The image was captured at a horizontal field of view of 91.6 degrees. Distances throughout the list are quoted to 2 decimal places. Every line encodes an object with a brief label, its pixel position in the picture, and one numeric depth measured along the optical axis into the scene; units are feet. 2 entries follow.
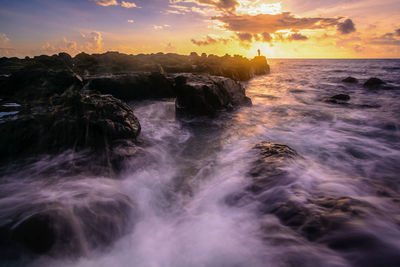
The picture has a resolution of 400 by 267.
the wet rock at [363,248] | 6.17
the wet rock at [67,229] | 6.96
